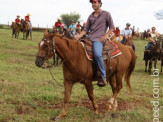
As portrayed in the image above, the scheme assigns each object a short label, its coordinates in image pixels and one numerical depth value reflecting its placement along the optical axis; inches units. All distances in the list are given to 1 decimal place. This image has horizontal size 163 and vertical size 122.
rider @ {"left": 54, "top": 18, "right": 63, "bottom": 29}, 701.8
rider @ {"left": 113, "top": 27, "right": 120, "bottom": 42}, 900.6
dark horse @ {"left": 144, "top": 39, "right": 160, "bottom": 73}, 637.9
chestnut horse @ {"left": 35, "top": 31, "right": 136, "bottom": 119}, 243.6
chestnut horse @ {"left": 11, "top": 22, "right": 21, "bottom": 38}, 1227.9
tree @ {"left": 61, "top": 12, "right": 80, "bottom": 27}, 4039.4
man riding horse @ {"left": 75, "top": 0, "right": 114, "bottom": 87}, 269.1
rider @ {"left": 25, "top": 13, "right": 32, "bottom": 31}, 1246.4
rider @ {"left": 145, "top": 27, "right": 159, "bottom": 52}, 630.7
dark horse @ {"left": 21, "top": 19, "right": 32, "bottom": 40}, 1230.9
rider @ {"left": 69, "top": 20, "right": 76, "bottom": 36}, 869.2
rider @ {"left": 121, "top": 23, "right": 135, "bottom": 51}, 650.2
